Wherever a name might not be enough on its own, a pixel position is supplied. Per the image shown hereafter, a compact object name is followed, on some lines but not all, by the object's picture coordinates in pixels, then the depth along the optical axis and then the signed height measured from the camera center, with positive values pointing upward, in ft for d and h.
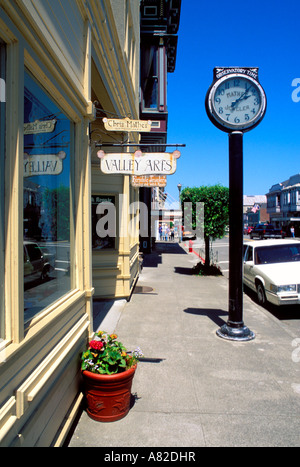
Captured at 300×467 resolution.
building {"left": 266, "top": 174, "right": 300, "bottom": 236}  213.46 +20.95
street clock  18.75 +7.27
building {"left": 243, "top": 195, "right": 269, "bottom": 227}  297.86 +15.16
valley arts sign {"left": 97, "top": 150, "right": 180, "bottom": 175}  15.47 +3.11
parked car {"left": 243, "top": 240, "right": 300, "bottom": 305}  23.90 -3.07
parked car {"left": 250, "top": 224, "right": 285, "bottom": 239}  134.21 +0.16
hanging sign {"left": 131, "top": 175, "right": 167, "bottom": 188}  27.40 +4.03
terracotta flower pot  10.80 -5.27
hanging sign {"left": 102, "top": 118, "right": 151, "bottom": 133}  16.17 +5.07
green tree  40.60 +2.70
